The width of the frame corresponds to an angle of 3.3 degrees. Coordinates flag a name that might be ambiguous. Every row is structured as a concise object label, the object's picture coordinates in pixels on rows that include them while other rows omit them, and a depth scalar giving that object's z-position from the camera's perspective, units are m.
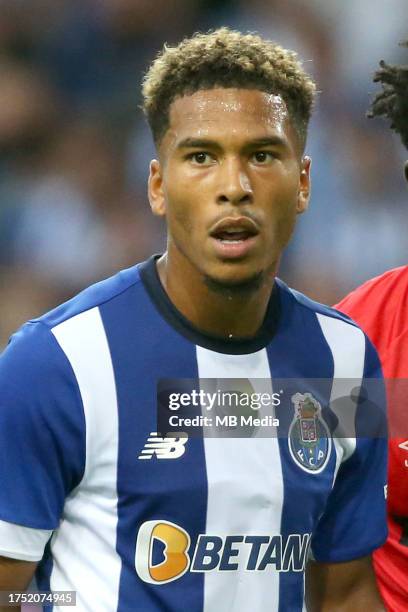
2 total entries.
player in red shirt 7.35
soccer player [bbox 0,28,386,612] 6.96
